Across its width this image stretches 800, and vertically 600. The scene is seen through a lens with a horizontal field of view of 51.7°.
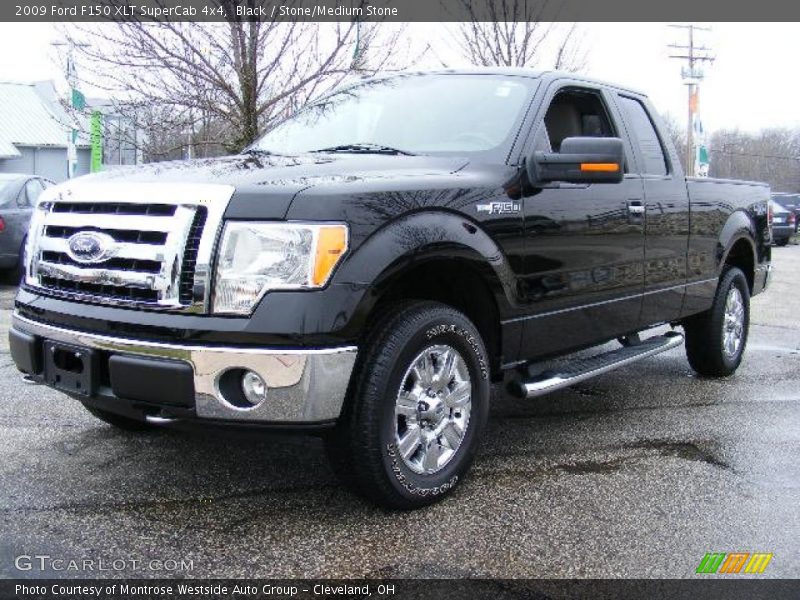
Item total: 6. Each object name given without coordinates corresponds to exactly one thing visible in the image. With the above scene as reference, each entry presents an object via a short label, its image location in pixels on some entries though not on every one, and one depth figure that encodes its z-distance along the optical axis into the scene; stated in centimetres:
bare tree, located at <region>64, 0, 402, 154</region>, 946
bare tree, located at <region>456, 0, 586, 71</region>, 1586
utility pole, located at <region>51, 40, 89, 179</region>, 1008
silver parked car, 1081
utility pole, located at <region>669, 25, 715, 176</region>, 4062
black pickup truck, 297
